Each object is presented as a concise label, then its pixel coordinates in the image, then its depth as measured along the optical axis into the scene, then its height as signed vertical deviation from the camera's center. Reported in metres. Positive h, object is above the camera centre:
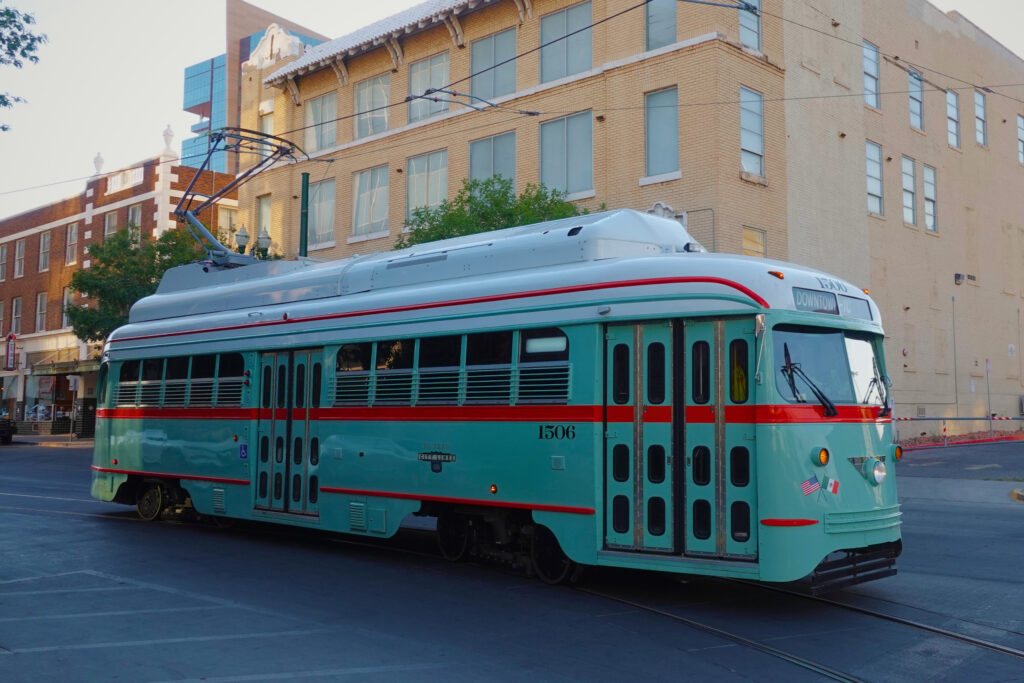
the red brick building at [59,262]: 47.84 +8.75
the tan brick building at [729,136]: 25.19 +8.44
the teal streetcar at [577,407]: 8.47 +0.23
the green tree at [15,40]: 13.67 +5.11
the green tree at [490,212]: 23.31 +5.01
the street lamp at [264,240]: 26.41 +4.79
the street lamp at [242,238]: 26.68 +4.86
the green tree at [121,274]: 34.41 +5.08
